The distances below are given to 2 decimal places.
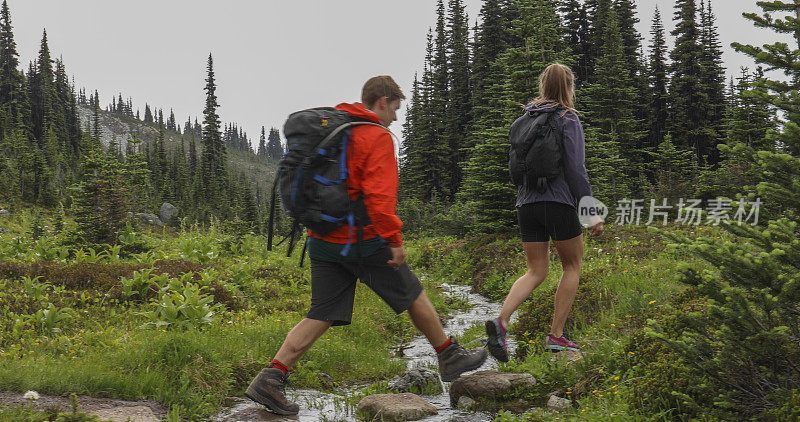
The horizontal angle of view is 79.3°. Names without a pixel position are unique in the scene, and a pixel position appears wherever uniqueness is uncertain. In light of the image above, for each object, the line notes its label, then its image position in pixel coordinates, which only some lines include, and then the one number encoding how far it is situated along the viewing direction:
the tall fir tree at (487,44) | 43.66
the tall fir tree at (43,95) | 79.45
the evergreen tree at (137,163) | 22.93
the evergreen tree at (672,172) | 29.09
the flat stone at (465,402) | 4.23
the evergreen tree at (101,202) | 11.91
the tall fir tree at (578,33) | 44.84
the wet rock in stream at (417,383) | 4.80
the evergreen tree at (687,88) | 41.75
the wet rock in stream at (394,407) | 3.90
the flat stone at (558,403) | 3.74
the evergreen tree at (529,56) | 15.11
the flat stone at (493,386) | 4.21
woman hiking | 4.40
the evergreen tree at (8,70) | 76.06
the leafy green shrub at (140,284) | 7.23
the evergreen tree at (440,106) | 43.56
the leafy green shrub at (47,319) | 5.66
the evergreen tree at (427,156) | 43.09
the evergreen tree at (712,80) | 41.34
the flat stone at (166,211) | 57.69
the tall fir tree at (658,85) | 44.78
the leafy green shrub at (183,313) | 5.54
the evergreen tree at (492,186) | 13.76
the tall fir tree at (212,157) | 66.50
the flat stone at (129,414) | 3.41
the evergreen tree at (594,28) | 43.50
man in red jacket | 3.61
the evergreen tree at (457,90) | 45.00
